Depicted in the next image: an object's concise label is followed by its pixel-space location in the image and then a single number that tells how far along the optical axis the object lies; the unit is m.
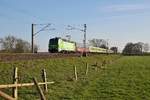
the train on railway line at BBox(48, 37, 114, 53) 72.81
